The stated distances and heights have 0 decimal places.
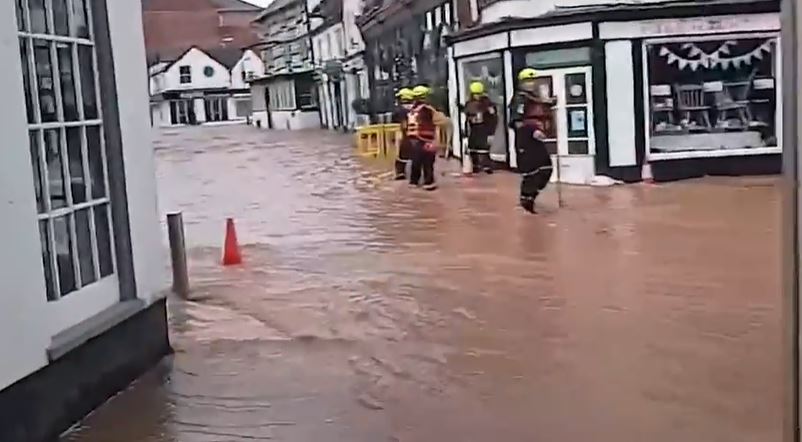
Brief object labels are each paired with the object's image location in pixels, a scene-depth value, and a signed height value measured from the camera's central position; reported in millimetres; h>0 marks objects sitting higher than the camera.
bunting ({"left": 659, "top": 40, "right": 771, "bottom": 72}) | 19516 +123
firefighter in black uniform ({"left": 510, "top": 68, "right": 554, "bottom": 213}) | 14859 -910
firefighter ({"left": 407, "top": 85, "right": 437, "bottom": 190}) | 20453 -975
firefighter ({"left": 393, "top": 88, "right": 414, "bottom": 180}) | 21938 -1257
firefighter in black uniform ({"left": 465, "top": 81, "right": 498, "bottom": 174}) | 22703 -926
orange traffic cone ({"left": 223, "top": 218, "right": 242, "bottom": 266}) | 12828 -1770
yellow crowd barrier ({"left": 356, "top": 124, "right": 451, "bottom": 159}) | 31859 -1577
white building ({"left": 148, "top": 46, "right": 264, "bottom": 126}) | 86000 +605
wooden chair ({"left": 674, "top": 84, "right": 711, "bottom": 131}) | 19844 -707
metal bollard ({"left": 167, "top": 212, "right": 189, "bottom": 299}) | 10828 -1494
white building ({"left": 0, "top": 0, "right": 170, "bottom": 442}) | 5996 -688
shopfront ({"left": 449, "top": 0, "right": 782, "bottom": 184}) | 19406 -377
